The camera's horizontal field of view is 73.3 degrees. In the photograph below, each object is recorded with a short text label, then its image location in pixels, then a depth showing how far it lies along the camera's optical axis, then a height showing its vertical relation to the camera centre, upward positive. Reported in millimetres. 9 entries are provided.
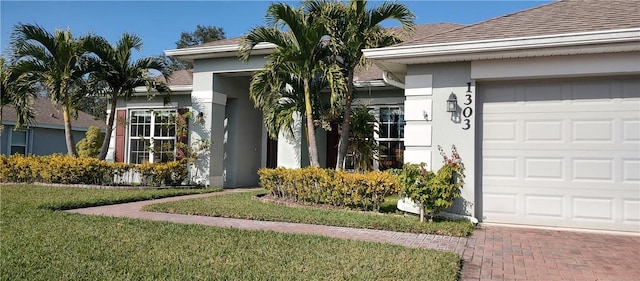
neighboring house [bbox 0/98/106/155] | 19547 +378
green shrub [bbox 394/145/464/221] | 6809 -550
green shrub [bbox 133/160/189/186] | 12250 -825
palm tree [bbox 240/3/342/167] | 8719 +2063
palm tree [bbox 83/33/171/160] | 12398 +2187
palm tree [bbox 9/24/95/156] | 11945 +2338
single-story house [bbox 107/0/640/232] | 6539 +684
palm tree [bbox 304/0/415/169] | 8750 +2576
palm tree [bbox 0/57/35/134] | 12492 +1409
